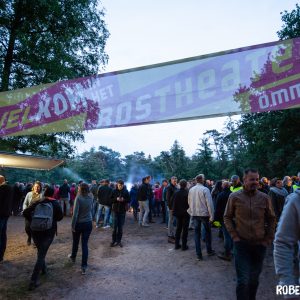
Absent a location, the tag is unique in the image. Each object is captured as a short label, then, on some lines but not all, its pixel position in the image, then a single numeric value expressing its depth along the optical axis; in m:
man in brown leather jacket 3.70
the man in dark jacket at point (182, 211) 7.82
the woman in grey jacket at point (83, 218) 6.22
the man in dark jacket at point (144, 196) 12.16
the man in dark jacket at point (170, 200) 9.20
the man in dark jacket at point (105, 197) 11.58
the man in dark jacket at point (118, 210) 8.40
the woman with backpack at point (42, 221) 5.26
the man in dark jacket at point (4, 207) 6.61
